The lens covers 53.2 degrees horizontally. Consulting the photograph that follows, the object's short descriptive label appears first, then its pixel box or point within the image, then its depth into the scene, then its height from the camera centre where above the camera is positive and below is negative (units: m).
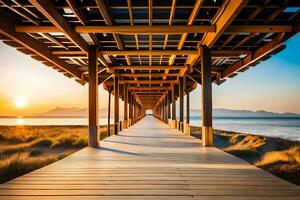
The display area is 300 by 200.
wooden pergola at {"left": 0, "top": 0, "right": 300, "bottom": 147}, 7.62 +2.61
